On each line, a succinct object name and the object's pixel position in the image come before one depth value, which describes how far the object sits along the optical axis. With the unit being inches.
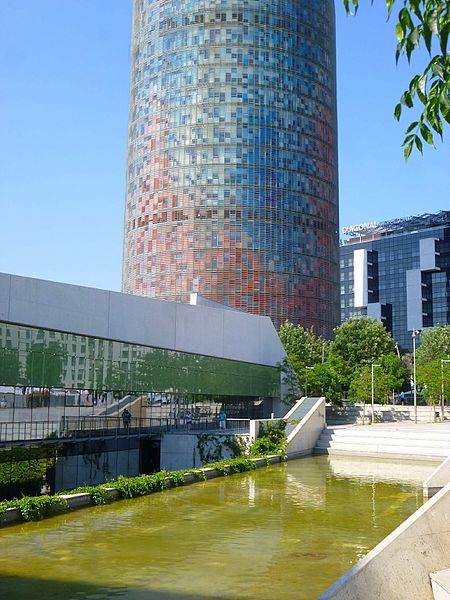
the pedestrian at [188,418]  1684.1
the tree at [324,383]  2461.9
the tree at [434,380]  2613.2
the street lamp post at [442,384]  2532.0
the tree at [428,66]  216.8
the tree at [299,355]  2229.3
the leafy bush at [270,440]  1445.6
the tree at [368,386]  2508.6
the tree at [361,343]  3474.4
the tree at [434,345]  4188.7
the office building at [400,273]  6742.1
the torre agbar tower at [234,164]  4677.7
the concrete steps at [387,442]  1510.8
